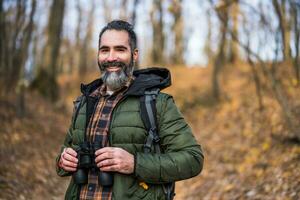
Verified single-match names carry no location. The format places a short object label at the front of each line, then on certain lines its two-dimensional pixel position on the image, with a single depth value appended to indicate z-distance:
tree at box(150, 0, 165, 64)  25.92
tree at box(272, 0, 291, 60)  7.02
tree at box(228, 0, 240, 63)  20.16
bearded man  2.53
